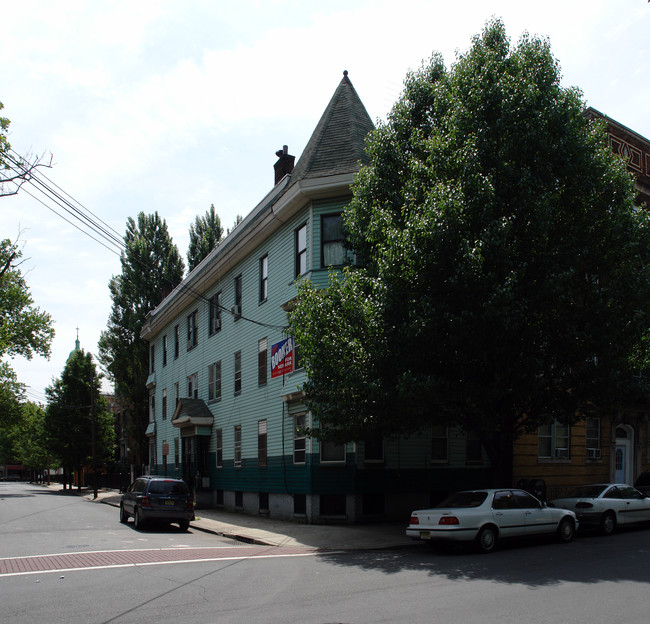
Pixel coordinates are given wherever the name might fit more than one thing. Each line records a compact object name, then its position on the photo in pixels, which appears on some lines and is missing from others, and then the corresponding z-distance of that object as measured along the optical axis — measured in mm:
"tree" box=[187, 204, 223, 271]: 49594
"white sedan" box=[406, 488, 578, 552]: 13727
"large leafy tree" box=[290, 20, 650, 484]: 14820
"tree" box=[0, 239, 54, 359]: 40188
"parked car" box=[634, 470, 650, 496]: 23250
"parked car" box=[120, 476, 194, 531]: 20281
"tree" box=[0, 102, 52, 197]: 17719
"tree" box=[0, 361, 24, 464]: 52188
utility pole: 46812
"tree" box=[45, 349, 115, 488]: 59750
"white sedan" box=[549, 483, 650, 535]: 17266
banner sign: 22297
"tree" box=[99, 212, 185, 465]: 46844
